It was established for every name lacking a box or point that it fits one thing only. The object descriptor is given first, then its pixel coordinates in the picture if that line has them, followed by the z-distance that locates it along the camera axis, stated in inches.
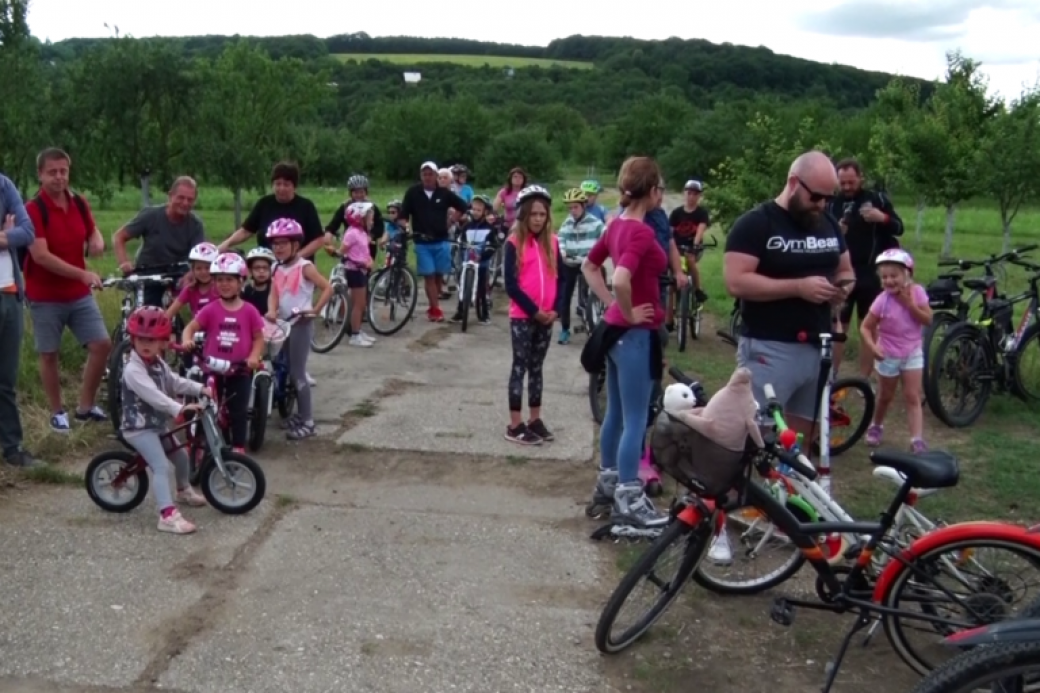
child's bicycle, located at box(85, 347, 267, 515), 212.5
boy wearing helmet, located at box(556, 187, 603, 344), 398.3
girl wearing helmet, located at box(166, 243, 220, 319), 262.1
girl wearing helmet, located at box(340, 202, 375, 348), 408.8
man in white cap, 453.1
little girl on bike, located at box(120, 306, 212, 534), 203.9
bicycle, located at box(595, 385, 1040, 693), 146.1
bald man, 177.5
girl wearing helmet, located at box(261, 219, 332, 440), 276.4
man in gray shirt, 287.9
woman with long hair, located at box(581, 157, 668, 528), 199.8
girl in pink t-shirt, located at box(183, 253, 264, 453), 240.7
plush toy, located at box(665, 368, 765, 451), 149.8
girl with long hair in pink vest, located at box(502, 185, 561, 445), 263.1
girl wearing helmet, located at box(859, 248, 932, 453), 255.1
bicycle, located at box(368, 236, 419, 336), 438.3
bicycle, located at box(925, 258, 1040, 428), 296.0
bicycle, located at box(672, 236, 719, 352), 410.9
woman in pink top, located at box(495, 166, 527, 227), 547.2
